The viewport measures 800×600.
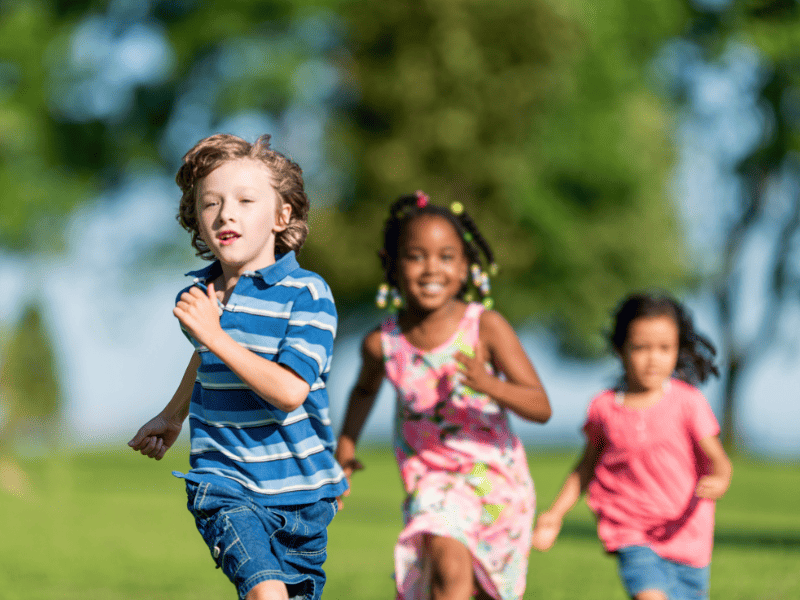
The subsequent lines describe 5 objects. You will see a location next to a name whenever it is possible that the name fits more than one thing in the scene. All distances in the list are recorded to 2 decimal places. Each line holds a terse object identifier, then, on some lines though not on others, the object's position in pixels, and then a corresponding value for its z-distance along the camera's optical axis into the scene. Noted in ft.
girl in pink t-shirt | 31.86
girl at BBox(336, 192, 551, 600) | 31.99
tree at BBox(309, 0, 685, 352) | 177.58
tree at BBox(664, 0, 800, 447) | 75.05
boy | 21.84
